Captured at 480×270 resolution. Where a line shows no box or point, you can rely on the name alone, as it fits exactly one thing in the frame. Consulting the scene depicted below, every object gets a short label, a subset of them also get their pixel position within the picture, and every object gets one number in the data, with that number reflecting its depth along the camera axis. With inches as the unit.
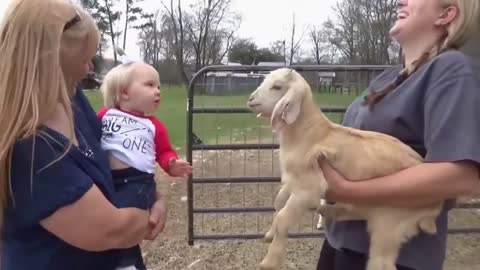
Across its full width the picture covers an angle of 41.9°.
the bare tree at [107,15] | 1698.8
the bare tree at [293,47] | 1445.6
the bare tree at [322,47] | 1301.7
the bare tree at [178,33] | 1506.9
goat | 73.4
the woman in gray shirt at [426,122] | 68.6
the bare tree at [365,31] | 968.3
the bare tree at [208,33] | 1531.7
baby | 80.2
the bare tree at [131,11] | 1836.9
